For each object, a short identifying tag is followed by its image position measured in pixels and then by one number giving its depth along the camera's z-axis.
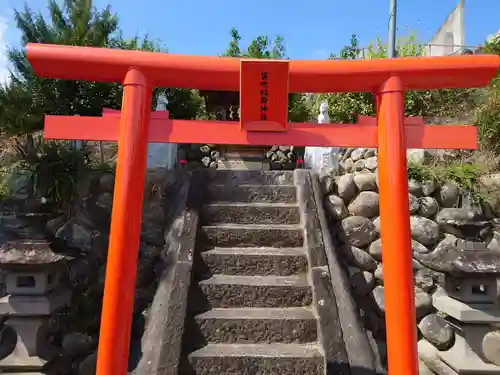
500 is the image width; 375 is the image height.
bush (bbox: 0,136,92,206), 5.36
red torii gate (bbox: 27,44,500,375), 2.71
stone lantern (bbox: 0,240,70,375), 3.35
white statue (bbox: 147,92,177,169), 6.61
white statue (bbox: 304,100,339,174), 6.42
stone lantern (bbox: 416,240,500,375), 3.65
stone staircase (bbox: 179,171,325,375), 3.34
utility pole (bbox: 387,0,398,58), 8.55
